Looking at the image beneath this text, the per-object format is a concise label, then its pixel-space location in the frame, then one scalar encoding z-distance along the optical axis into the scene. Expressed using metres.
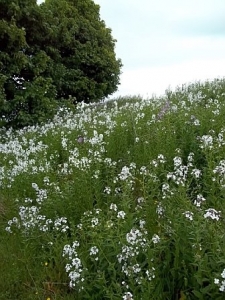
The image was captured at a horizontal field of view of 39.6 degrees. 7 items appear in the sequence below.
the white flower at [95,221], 2.48
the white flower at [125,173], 2.79
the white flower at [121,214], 2.35
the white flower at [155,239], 2.27
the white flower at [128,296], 1.94
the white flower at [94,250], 2.29
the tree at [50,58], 8.84
